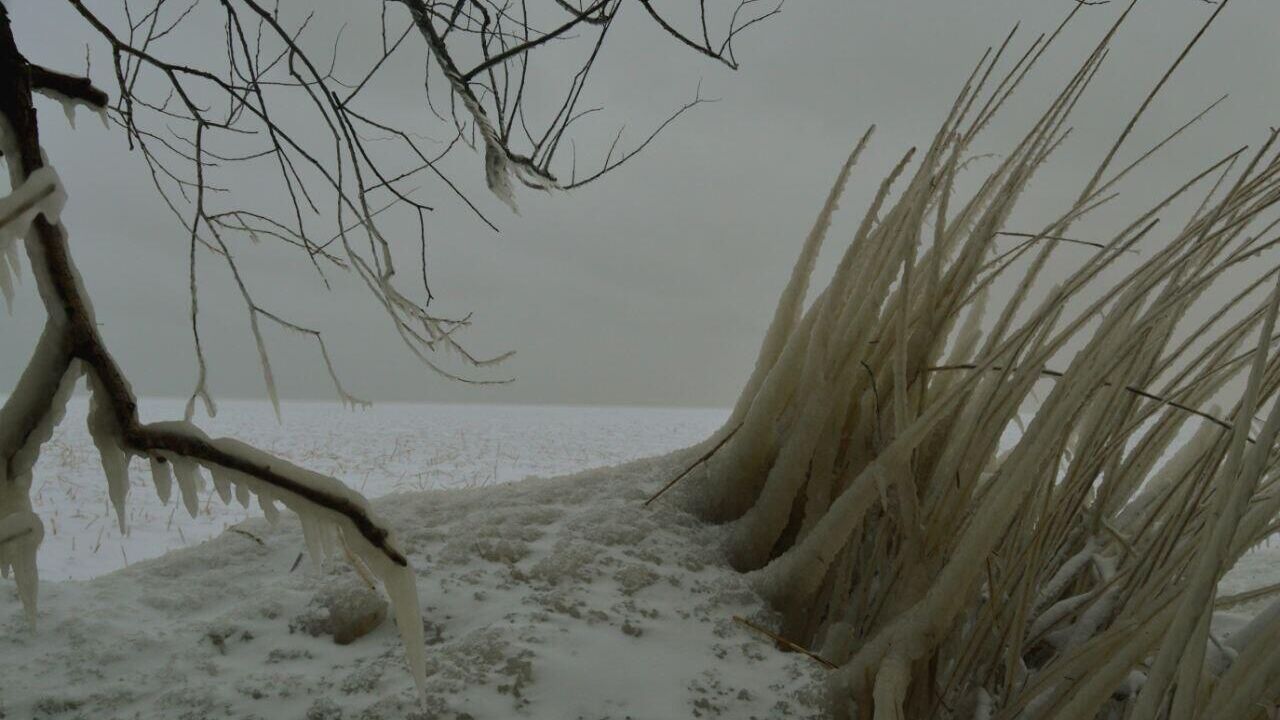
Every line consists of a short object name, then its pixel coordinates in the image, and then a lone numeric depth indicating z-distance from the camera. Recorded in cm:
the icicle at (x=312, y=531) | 88
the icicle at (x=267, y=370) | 121
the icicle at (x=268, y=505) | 86
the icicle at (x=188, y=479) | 85
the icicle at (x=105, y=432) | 85
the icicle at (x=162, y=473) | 85
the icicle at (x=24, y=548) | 83
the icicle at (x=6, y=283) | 86
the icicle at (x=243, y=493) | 85
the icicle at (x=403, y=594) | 89
